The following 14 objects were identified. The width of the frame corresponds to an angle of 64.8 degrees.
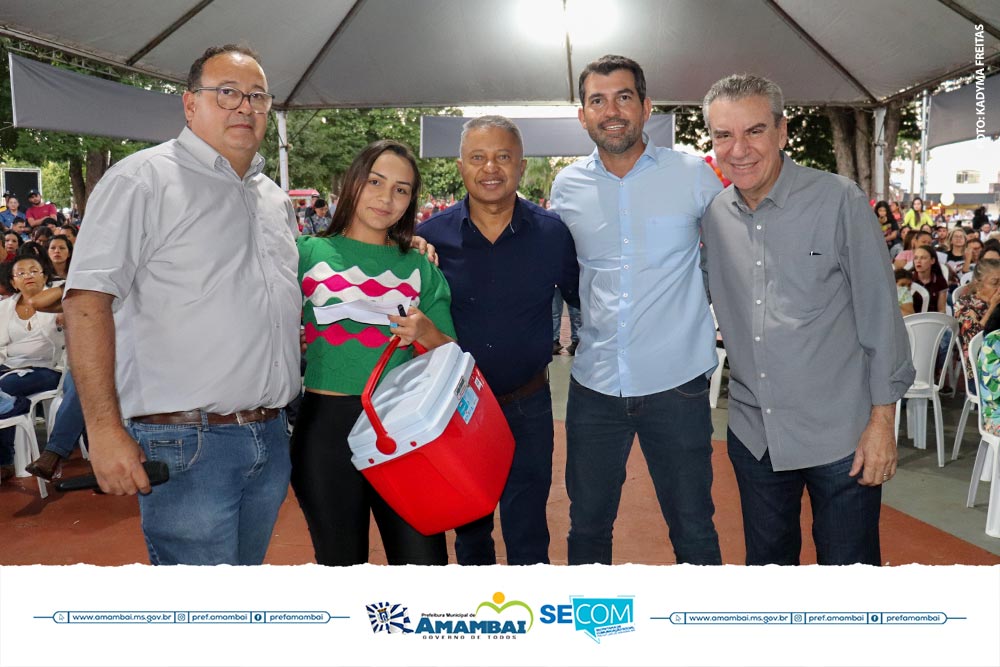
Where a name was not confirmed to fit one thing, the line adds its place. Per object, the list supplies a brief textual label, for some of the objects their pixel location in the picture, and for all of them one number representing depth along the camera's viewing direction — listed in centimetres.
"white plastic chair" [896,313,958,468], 596
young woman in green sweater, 234
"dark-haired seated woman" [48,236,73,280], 712
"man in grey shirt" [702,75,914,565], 235
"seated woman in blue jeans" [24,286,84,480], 492
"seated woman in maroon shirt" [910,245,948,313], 777
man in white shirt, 200
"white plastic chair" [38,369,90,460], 582
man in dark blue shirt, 290
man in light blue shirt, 281
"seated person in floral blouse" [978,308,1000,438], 458
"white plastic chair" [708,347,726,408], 727
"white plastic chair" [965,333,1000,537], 431
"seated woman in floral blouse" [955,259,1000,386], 579
